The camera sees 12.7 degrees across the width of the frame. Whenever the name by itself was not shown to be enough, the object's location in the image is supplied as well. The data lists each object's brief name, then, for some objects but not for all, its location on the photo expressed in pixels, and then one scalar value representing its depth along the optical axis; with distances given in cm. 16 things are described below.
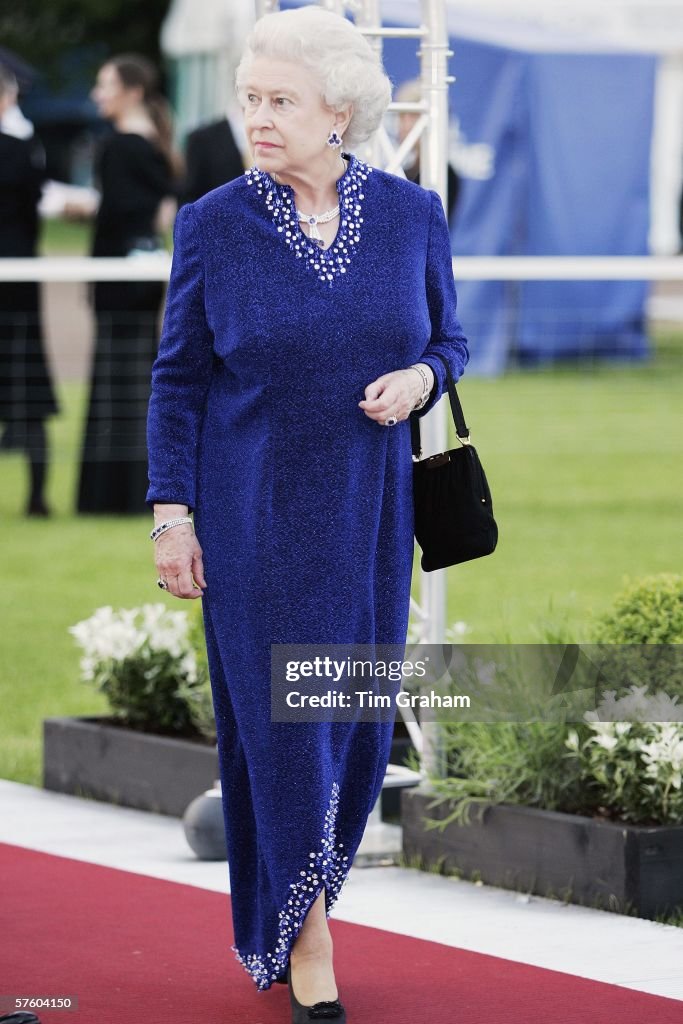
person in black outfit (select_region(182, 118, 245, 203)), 1738
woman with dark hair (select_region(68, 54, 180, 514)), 1780
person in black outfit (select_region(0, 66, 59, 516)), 1836
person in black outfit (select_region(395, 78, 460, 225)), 1246
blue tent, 3017
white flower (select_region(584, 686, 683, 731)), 771
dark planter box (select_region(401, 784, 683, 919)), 741
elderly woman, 593
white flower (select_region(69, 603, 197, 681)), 946
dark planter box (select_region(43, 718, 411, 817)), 903
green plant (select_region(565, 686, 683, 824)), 743
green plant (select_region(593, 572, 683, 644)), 801
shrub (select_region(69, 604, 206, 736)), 942
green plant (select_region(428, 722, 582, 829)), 785
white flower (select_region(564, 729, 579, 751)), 765
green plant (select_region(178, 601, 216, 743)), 923
